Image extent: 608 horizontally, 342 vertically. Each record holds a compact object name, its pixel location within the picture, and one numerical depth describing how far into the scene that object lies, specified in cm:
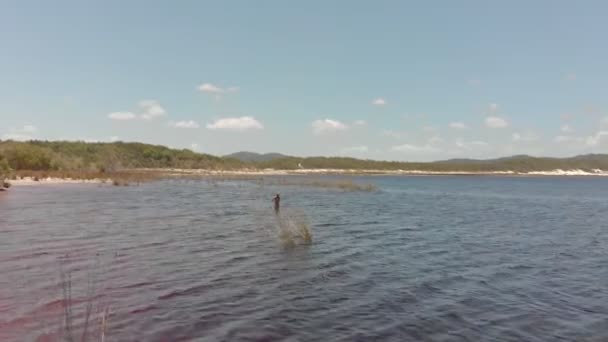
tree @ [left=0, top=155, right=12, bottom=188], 6300
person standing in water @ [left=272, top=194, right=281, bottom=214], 3637
